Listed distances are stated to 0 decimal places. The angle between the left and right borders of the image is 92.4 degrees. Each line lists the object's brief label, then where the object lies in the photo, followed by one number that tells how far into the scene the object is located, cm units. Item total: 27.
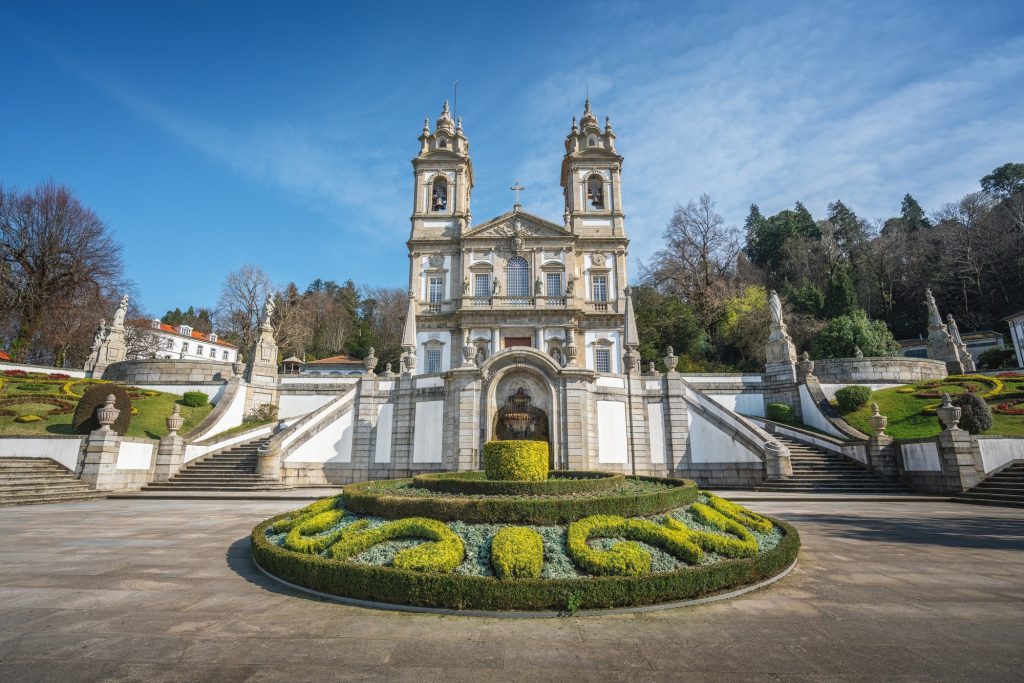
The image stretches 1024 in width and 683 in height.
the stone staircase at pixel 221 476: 1875
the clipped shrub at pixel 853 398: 2341
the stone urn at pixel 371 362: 2454
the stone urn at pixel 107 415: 1725
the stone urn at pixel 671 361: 2392
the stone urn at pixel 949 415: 1580
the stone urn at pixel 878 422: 1828
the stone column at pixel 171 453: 1917
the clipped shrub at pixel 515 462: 923
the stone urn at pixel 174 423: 1961
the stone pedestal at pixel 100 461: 1686
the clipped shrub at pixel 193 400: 2592
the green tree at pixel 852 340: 3297
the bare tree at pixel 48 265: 3206
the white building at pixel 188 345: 6115
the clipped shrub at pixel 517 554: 571
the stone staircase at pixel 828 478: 1762
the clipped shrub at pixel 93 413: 1944
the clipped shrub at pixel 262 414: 2603
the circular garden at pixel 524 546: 557
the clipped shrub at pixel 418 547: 588
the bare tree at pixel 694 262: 4569
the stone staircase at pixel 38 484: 1486
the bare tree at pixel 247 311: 5256
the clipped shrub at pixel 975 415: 1773
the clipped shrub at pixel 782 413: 2450
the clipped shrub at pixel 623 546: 583
